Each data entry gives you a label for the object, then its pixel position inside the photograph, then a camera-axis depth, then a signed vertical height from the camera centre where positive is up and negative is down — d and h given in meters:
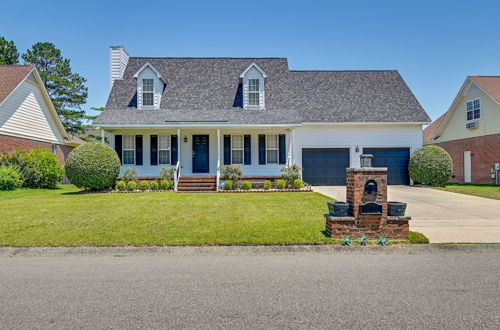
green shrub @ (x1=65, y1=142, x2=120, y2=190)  15.09 +0.11
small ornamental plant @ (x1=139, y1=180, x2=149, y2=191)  16.22 -0.79
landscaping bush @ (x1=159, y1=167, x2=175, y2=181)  16.67 -0.25
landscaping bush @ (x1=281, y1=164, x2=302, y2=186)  16.56 -0.28
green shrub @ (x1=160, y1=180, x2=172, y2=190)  16.28 -0.77
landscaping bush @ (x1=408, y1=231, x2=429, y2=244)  6.44 -1.37
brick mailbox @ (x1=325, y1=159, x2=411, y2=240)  6.55 -0.92
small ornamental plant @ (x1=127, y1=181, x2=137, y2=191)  15.86 -0.79
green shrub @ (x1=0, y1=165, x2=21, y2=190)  15.91 -0.39
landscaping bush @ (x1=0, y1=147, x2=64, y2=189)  17.72 +0.15
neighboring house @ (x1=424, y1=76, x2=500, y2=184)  20.83 +2.52
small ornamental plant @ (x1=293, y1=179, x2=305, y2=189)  16.38 -0.76
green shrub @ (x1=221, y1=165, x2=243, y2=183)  16.53 -0.21
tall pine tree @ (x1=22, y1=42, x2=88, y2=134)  38.44 +10.44
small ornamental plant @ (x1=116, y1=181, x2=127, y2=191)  15.98 -0.80
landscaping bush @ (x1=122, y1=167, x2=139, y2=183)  16.44 -0.24
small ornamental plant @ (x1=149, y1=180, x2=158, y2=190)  16.30 -0.77
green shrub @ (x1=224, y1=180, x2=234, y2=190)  16.30 -0.79
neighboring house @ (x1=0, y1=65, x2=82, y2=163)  19.34 +3.63
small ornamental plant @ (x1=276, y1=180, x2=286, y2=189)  16.28 -0.76
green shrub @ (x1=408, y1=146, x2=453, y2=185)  17.84 +0.09
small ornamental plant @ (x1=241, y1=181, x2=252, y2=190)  16.27 -0.82
